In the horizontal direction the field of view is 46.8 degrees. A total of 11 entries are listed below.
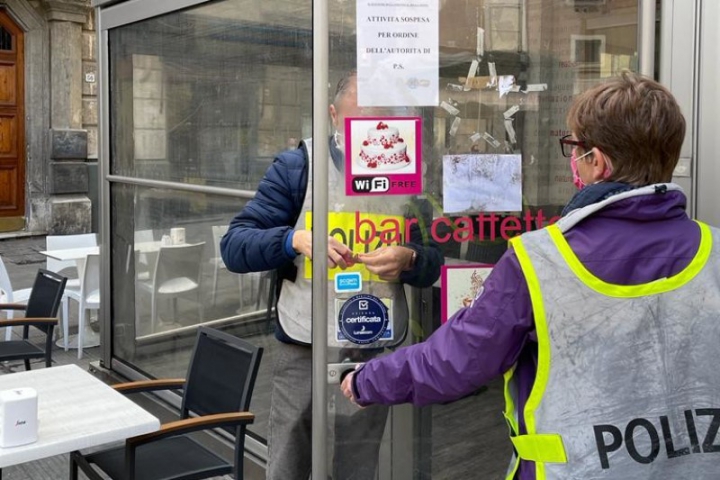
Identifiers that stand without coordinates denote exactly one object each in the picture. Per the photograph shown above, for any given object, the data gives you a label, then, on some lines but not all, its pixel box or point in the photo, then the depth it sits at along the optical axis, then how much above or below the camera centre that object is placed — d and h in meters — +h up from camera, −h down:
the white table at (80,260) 6.58 -0.67
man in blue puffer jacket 2.42 -0.29
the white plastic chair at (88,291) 6.57 -0.92
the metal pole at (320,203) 2.37 -0.08
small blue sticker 2.43 -0.31
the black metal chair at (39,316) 4.86 -0.84
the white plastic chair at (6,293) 6.09 -0.88
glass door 2.37 +0.07
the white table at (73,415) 2.63 -0.84
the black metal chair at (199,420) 3.01 -0.91
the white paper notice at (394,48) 2.35 +0.36
